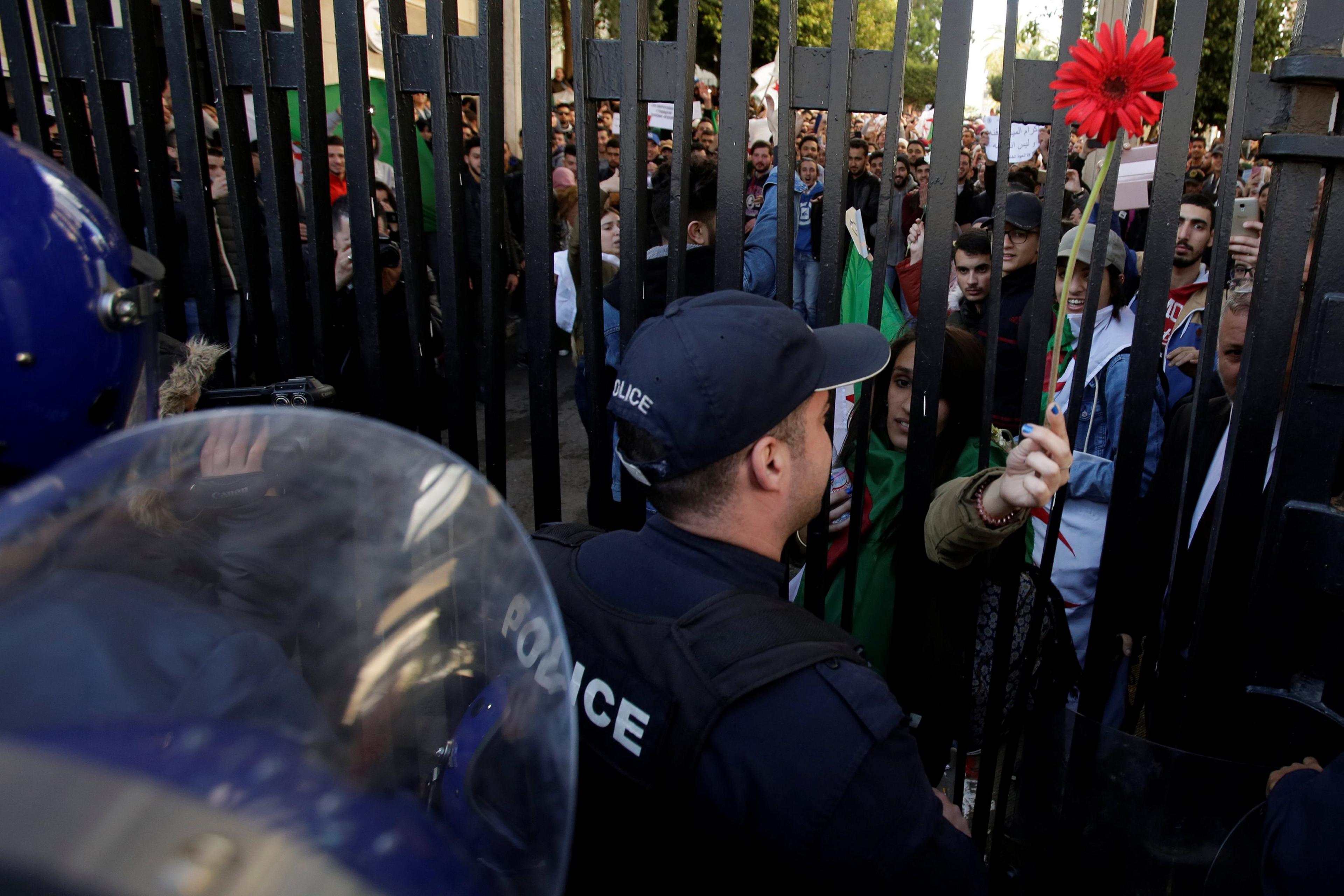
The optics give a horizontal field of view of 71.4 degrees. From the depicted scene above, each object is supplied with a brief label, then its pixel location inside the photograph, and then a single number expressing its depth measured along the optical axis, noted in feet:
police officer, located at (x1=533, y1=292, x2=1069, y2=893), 3.73
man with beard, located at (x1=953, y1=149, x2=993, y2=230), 32.99
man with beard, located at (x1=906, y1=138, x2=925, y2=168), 39.09
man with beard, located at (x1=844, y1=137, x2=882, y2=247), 30.40
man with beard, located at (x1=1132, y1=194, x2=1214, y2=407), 12.78
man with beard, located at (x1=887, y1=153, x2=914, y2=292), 26.35
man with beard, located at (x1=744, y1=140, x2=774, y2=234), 31.37
